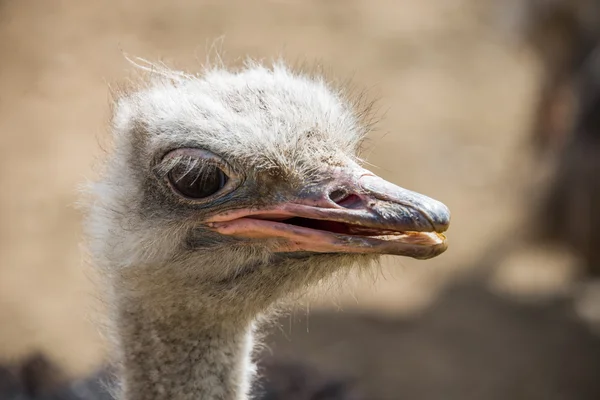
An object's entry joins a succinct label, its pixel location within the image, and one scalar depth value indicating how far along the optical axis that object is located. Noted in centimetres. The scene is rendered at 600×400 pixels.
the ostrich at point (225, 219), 265
